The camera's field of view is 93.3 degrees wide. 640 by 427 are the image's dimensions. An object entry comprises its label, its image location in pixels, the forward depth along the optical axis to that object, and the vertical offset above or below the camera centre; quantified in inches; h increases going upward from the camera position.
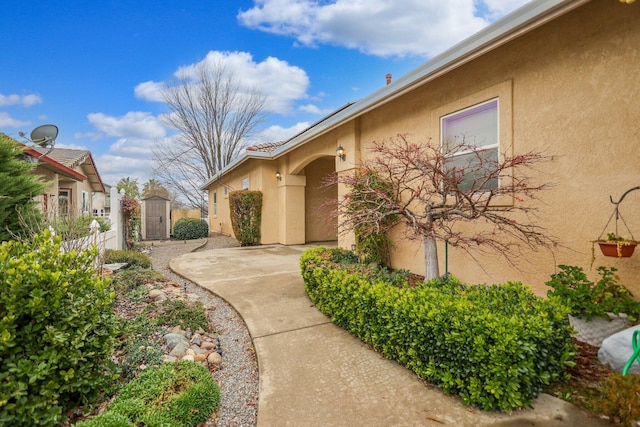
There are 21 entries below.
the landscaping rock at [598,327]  118.6 -46.7
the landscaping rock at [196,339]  136.7 -58.1
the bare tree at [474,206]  145.2 +2.9
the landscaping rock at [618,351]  102.1 -49.0
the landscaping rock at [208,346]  134.7 -59.7
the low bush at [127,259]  273.4 -42.1
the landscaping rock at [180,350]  121.3 -56.2
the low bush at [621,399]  77.2 -50.2
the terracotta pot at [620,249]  114.0 -14.6
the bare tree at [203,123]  765.9 +240.6
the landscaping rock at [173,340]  127.2 -54.8
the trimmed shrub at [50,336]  70.0 -32.4
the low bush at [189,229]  594.2 -31.9
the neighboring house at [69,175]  280.3 +56.0
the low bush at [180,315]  148.2 -52.8
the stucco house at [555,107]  124.3 +53.9
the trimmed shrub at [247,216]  448.1 -5.1
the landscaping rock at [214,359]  124.0 -60.9
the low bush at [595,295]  116.0 -33.7
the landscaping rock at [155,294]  186.9 -50.9
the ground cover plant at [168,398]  77.4 -51.7
